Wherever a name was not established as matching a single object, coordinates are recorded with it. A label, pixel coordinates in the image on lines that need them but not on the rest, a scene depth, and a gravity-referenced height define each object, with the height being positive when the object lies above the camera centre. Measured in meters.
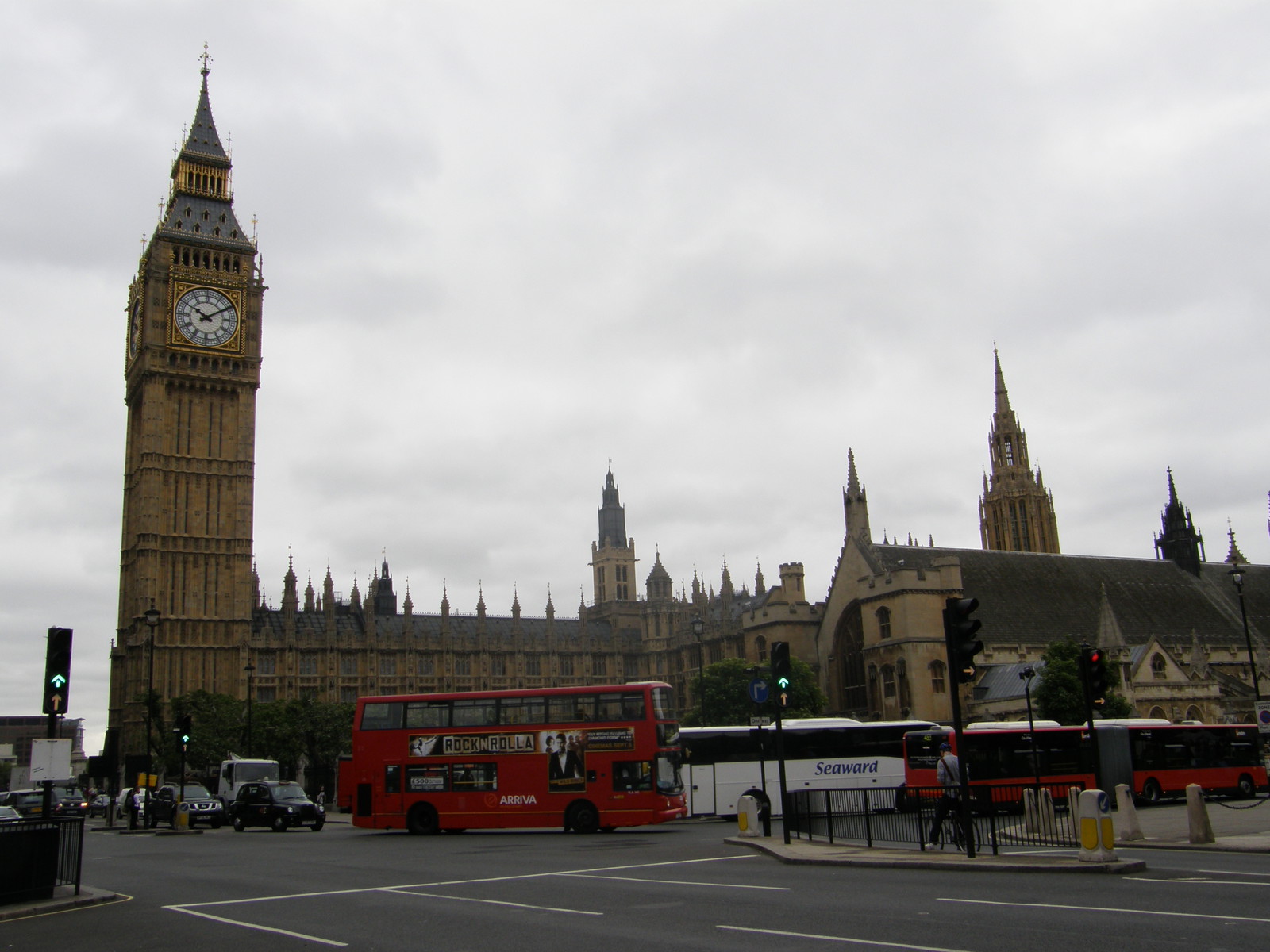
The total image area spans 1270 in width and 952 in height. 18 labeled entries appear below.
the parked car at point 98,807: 71.19 -4.64
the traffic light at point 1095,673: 21.19 +0.46
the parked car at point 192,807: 42.84 -2.90
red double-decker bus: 29.94 -1.13
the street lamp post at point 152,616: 43.38 +4.45
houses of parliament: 69.25 +8.30
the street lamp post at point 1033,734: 32.53 -1.02
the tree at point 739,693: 68.31 +1.04
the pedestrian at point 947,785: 20.39 -1.63
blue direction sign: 24.68 +0.41
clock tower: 89.62 +22.49
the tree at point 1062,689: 53.16 +0.48
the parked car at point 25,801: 45.47 -2.67
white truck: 47.56 -1.90
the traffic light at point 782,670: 23.09 +0.79
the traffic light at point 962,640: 17.55 +0.99
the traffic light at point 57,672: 18.45 +1.04
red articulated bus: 33.50 -1.86
